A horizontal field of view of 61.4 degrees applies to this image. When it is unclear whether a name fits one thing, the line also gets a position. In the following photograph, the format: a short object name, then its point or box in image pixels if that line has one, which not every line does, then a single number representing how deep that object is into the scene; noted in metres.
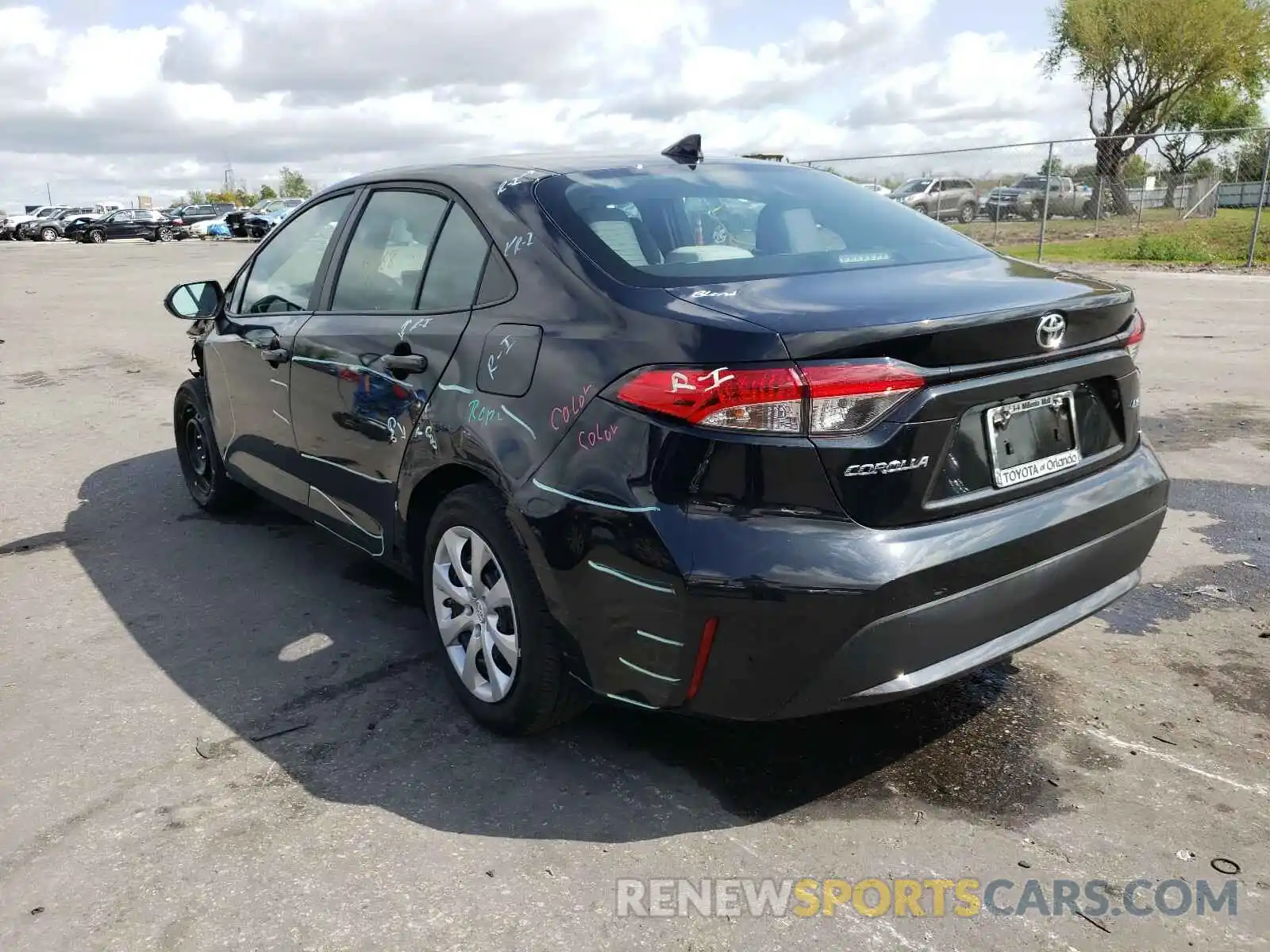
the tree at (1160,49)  36.59
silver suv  23.08
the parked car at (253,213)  42.12
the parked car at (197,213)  49.31
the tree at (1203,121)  19.22
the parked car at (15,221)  54.28
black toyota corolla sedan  2.45
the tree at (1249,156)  18.48
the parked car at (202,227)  46.44
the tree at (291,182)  106.82
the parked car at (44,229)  53.50
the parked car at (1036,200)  20.67
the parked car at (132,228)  48.50
